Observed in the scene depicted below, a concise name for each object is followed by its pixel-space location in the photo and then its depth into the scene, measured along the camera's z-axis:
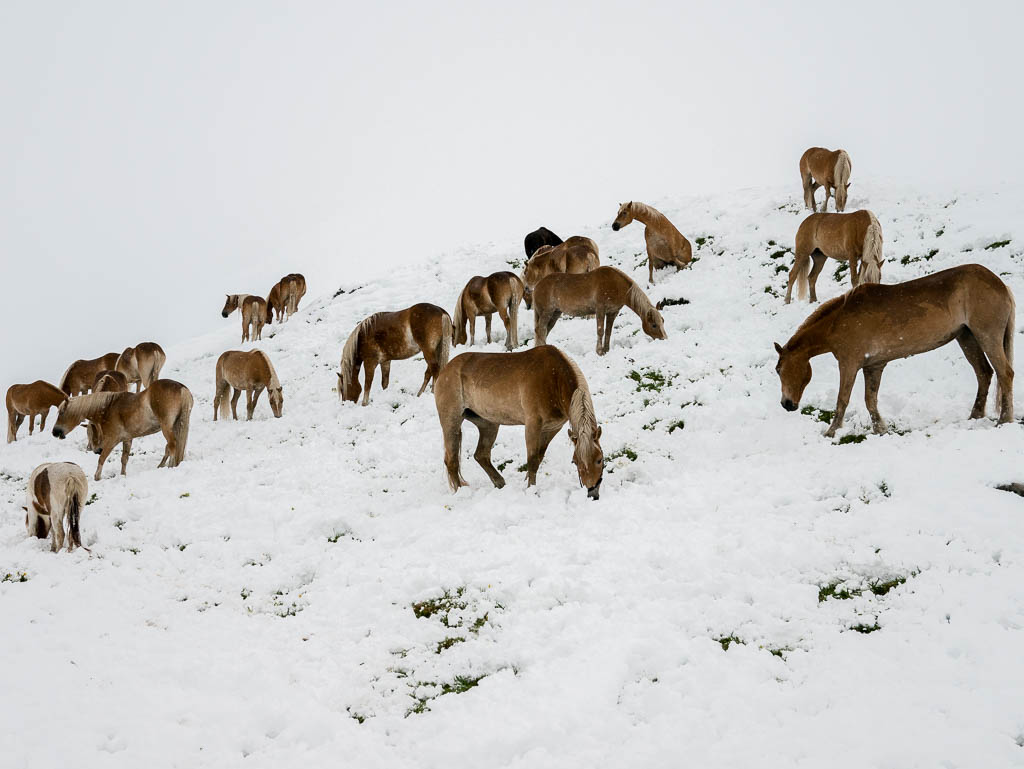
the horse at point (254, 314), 28.78
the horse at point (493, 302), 16.50
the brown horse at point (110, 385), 18.25
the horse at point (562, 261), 18.94
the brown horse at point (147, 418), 13.45
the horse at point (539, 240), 25.81
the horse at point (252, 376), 16.33
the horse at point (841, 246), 12.74
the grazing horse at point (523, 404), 8.43
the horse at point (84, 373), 23.89
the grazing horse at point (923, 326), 8.17
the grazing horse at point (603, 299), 14.56
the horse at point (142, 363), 21.91
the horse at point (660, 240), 19.91
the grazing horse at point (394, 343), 15.09
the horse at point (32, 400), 20.50
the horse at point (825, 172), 19.48
